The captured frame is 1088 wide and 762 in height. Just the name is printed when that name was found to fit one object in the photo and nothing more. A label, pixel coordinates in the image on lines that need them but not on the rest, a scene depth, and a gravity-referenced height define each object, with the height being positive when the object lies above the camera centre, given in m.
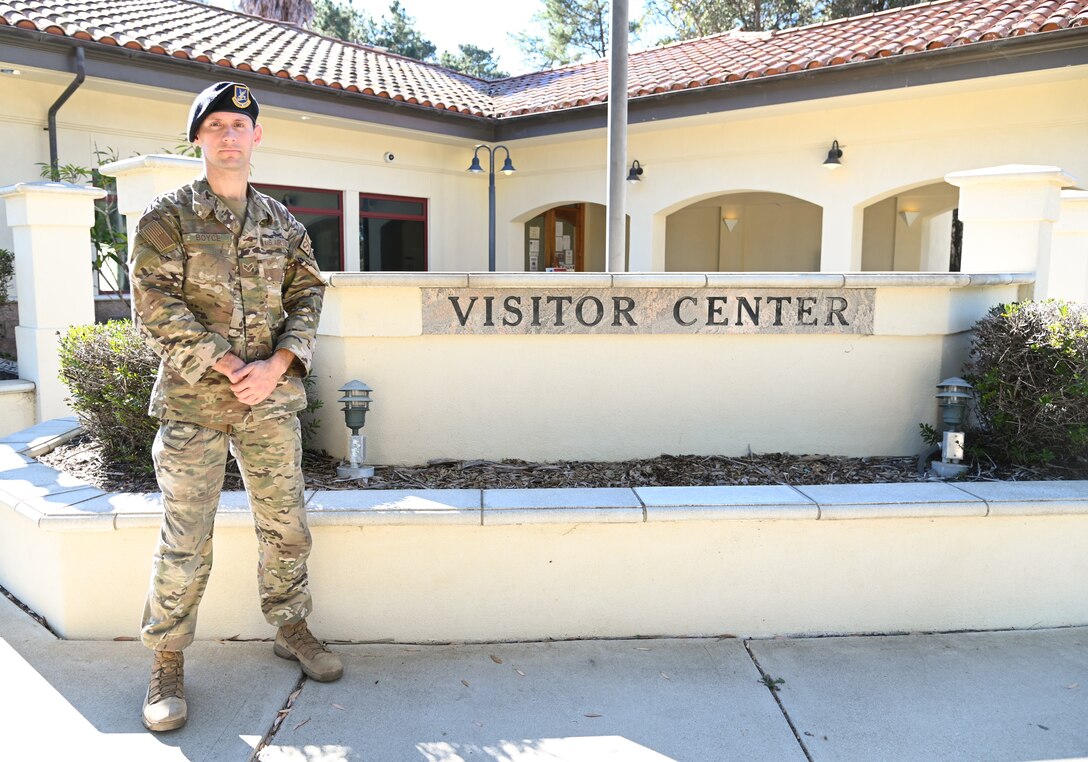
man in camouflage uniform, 3.01 -0.30
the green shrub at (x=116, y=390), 4.21 -0.58
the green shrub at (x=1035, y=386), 4.30 -0.53
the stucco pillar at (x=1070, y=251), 7.41 +0.29
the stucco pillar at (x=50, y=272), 6.75 +0.02
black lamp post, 12.50 +1.45
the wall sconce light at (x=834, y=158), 10.95 +1.58
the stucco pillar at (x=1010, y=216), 5.39 +0.43
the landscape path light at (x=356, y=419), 4.21 -0.70
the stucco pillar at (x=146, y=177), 5.18 +0.61
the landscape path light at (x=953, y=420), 4.41 -0.71
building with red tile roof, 9.34 +2.14
